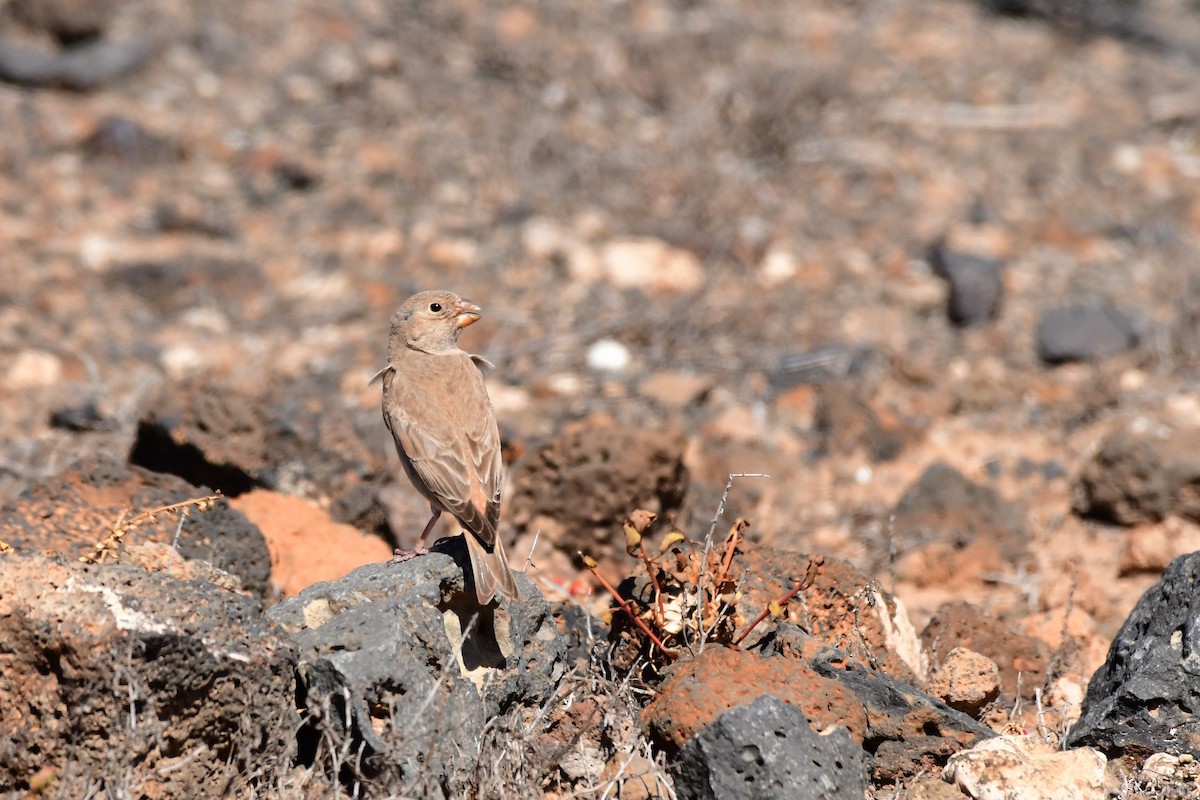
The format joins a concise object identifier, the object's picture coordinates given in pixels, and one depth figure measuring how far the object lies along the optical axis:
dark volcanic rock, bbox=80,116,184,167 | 23.20
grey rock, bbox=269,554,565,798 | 8.00
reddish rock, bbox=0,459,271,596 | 10.07
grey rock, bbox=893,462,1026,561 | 14.99
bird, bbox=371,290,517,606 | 9.34
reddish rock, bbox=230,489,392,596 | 11.35
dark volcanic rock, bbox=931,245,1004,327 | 20.64
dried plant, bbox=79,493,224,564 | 8.85
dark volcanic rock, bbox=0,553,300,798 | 7.59
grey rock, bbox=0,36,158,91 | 24.28
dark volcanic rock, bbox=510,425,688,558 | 13.78
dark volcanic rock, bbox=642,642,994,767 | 8.30
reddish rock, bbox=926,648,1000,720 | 9.50
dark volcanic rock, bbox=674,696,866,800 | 7.89
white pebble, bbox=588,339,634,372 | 19.41
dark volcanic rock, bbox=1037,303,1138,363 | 19.67
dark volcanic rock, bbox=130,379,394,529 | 13.23
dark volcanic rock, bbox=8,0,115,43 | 24.58
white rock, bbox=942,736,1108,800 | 8.34
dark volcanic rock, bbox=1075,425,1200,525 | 14.90
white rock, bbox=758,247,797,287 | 21.64
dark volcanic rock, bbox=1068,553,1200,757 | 8.84
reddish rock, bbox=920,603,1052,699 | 10.48
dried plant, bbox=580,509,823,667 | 9.06
